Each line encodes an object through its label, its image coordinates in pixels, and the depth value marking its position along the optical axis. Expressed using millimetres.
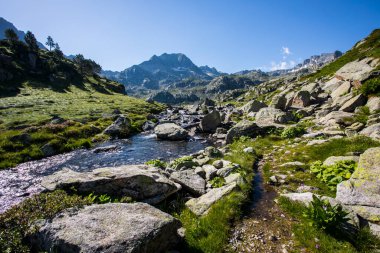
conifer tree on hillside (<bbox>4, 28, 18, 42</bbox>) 126938
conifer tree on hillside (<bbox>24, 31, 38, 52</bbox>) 135625
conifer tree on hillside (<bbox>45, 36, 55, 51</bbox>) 195175
